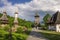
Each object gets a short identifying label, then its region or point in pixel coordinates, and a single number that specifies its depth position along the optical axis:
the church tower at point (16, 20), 20.61
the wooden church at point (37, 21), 35.35
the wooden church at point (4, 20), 21.92
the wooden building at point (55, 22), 22.01
